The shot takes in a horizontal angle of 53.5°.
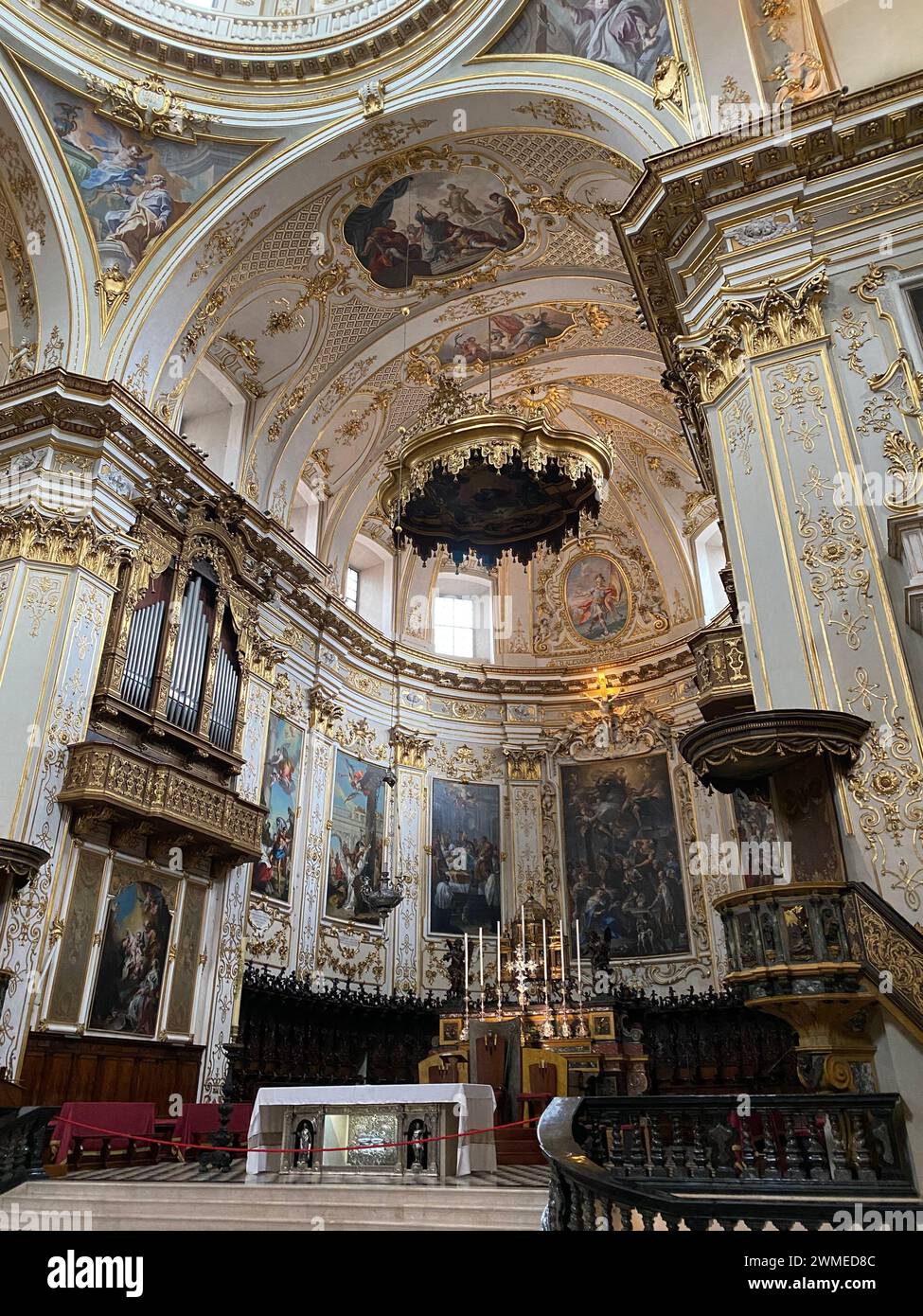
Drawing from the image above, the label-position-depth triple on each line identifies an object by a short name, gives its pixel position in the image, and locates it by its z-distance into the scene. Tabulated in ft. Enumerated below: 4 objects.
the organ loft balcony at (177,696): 35.42
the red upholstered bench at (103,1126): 27.53
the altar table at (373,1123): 24.36
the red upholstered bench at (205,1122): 33.24
